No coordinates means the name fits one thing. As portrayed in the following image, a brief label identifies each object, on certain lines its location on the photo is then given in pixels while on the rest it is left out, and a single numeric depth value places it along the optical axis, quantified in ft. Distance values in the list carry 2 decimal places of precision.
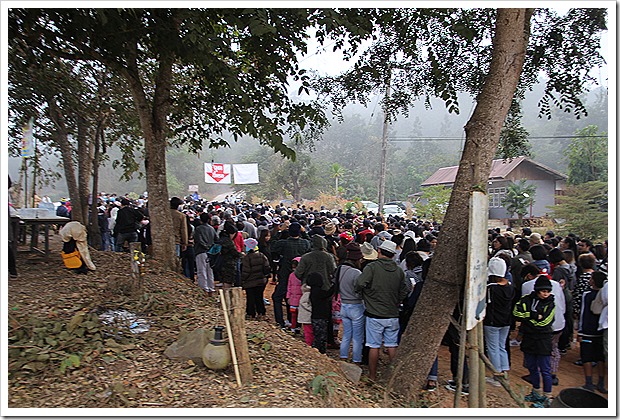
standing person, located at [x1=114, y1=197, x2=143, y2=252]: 32.73
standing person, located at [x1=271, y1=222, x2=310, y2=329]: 25.20
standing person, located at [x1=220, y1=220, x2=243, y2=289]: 28.43
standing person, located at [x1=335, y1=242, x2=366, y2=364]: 19.29
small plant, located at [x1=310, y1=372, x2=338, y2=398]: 13.46
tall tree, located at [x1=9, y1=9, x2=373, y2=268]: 17.54
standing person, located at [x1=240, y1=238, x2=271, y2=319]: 24.48
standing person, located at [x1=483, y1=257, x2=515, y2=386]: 17.83
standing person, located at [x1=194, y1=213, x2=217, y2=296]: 28.37
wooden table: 26.09
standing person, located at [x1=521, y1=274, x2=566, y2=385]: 18.67
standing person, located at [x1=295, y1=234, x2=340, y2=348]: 21.22
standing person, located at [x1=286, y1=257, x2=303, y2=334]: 23.35
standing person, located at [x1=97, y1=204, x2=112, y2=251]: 40.59
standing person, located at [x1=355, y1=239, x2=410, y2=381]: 17.97
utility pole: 71.67
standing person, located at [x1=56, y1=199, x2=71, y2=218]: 46.13
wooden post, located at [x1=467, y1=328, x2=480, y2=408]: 12.39
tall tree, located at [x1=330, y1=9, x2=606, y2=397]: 15.62
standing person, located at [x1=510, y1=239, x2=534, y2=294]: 22.79
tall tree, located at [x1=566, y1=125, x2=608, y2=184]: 76.84
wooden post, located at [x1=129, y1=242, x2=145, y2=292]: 19.06
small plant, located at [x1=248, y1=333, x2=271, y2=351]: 16.16
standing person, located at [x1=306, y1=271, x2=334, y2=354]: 20.40
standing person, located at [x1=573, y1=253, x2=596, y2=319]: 20.73
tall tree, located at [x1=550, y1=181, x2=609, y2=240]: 59.47
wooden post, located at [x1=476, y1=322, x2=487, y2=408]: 12.89
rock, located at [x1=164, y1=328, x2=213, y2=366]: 14.64
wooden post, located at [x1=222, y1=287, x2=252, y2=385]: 13.25
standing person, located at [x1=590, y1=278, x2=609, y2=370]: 17.30
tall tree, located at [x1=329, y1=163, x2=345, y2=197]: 116.26
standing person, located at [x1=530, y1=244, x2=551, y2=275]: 22.75
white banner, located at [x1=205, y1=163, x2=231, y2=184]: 82.69
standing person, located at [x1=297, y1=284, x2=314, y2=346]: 21.40
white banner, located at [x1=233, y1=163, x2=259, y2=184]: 90.22
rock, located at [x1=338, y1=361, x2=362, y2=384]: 16.98
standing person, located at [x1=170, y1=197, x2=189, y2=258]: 29.50
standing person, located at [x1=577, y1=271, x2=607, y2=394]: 18.03
